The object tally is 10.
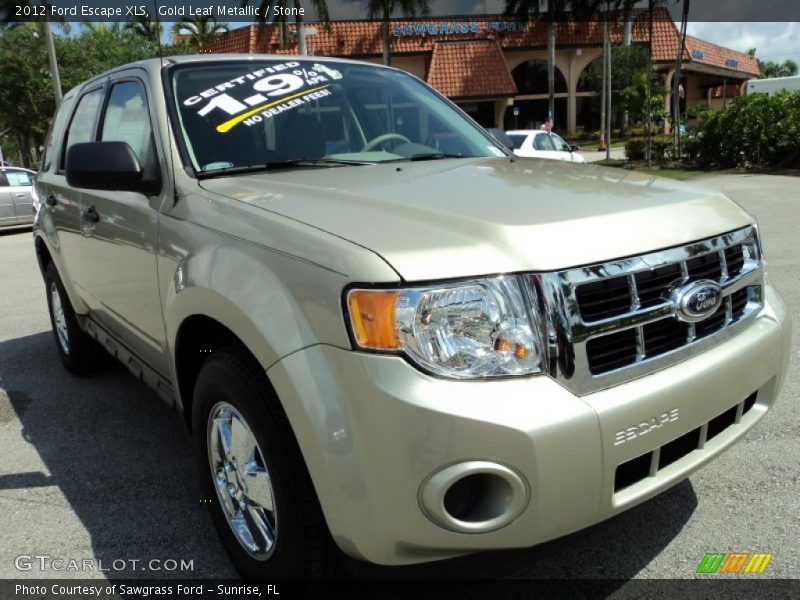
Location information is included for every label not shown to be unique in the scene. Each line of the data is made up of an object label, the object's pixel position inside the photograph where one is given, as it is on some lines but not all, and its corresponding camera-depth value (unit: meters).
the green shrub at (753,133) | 19.45
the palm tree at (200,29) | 41.62
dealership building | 35.22
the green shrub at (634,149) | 25.41
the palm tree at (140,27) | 41.86
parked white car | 15.90
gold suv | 1.71
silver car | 14.70
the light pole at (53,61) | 21.47
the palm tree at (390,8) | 32.28
